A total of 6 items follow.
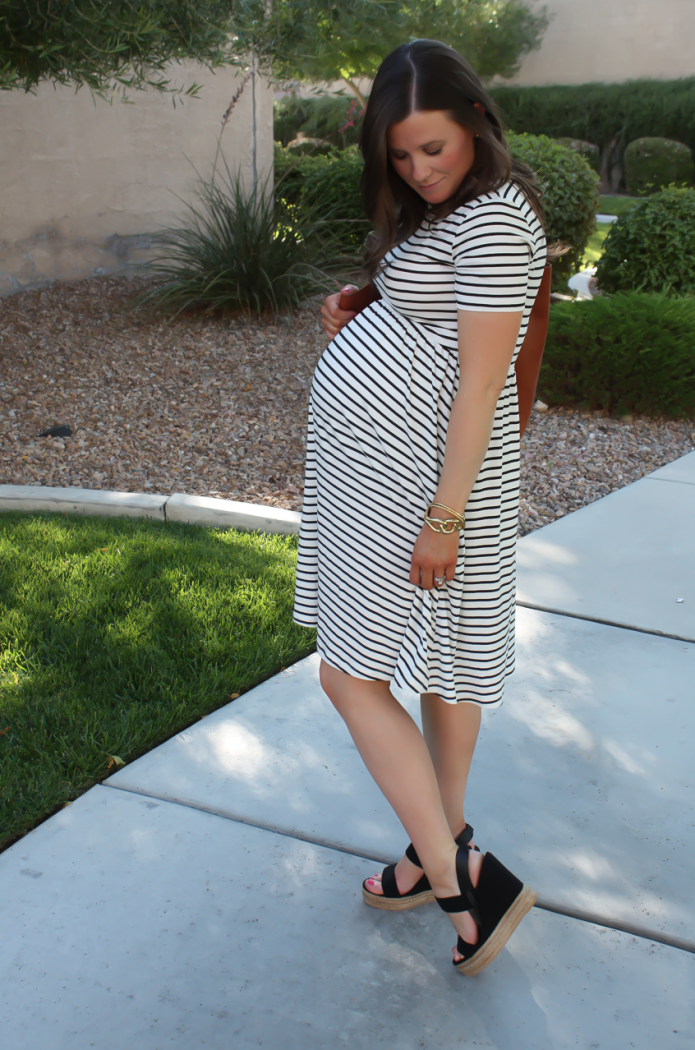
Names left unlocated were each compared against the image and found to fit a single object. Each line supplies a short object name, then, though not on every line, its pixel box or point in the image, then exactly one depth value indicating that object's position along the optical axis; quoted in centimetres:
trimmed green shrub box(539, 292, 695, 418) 586
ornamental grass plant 726
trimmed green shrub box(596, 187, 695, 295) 806
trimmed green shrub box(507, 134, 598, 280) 845
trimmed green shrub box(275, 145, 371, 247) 866
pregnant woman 161
